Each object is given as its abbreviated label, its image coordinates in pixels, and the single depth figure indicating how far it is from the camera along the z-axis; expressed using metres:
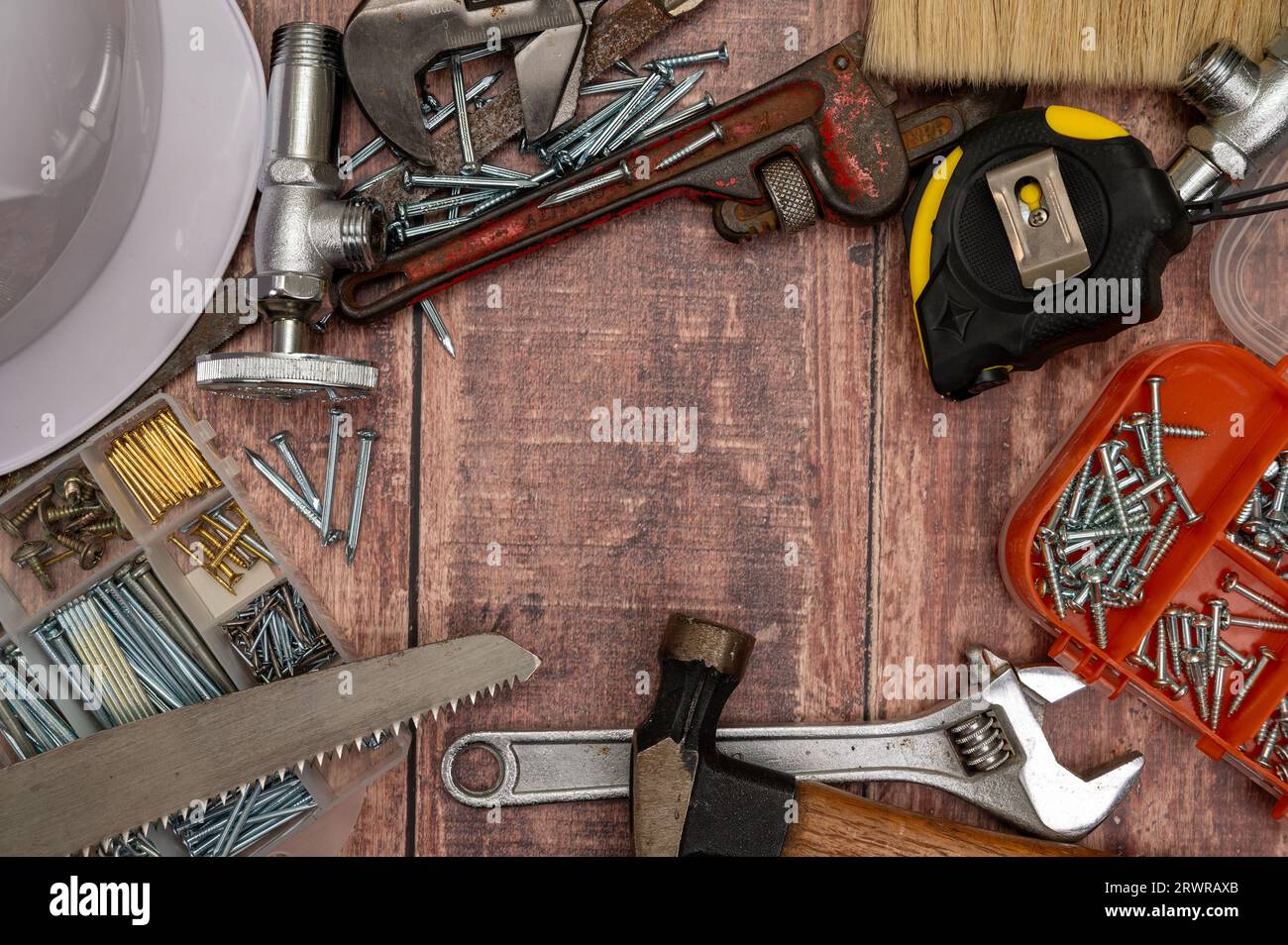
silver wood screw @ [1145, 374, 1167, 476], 0.44
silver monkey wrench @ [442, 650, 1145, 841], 0.45
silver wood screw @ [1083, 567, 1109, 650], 0.44
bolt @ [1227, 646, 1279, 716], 0.45
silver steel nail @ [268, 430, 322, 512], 0.46
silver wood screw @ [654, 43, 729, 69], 0.45
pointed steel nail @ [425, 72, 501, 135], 0.45
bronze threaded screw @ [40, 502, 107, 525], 0.45
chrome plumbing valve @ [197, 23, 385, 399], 0.43
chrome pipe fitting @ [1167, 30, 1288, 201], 0.43
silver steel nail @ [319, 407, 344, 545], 0.46
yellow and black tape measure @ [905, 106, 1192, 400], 0.42
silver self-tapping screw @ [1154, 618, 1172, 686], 0.45
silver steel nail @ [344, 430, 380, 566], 0.46
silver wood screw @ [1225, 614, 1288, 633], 0.45
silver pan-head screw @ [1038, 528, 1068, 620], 0.44
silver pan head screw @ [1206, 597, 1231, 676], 0.45
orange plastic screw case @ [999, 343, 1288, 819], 0.44
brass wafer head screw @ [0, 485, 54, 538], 0.45
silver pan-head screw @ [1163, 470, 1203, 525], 0.45
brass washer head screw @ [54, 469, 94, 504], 0.45
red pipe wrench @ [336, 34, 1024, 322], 0.44
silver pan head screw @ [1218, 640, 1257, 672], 0.45
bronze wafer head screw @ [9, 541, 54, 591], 0.45
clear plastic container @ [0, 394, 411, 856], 0.44
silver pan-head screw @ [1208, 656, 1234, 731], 0.45
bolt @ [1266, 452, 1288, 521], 0.45
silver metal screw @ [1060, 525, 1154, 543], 0.44
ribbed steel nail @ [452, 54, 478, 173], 0.45
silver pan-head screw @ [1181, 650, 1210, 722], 0.45
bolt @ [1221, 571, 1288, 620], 0.45
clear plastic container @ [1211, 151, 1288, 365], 0.45
